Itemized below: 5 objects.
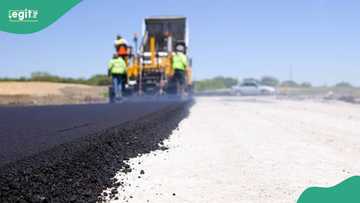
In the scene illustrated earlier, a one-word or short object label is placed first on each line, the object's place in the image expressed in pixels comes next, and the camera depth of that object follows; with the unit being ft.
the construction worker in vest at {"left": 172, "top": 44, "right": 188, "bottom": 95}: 76.43
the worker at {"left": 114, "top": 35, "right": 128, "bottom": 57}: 69.15
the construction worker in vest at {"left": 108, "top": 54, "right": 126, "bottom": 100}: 68.44
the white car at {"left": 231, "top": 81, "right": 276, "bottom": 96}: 144.15
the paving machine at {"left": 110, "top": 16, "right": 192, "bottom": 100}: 77.25
